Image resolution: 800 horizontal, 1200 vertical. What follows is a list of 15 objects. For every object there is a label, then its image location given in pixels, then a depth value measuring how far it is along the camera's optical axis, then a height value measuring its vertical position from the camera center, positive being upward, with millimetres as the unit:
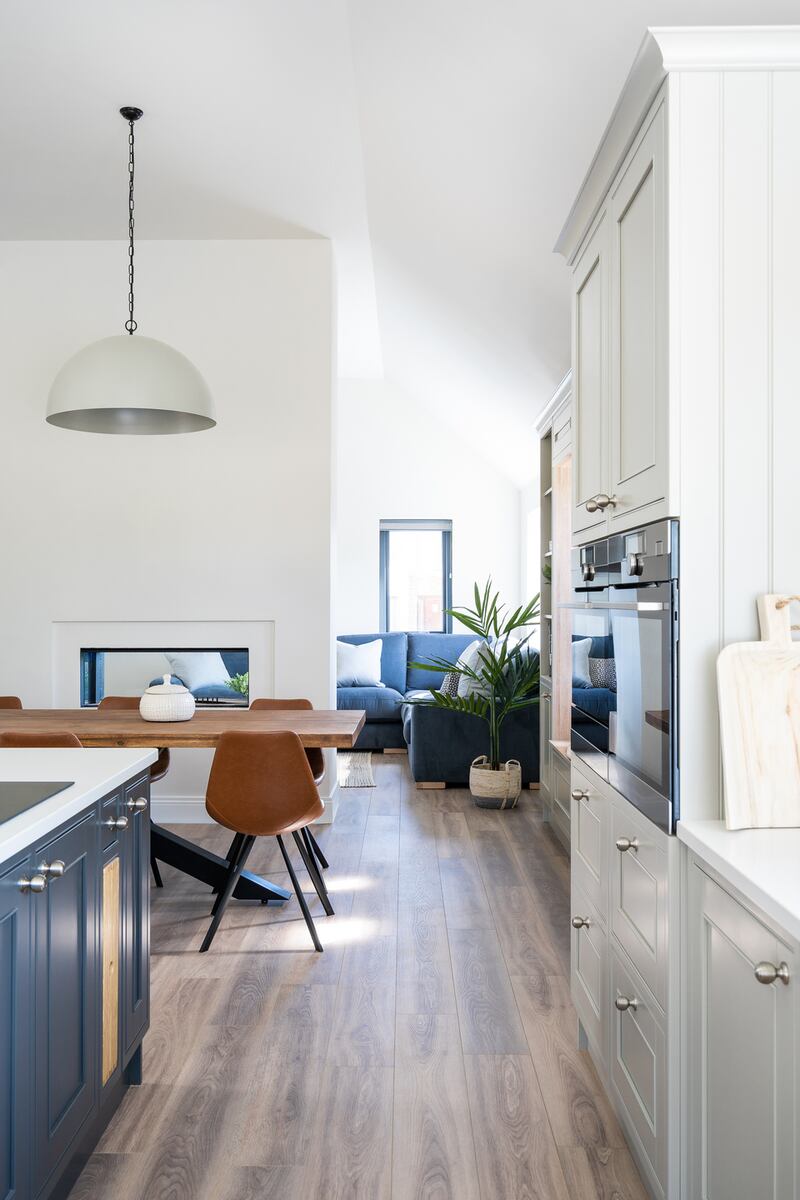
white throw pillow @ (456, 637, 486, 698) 5586 -333
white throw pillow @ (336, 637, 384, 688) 7285 -408
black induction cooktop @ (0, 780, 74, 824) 1574 -337
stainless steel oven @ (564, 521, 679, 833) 1586 -101
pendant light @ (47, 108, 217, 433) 2967 +784
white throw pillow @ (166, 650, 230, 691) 4875 -284
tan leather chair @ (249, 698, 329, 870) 3783 -593
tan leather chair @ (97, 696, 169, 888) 3801 -608
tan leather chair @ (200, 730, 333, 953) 3045 -591
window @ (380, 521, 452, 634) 8180 +370
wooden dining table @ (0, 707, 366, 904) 3189 -416
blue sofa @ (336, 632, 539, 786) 5520 -727
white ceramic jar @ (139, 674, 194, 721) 3477 -343
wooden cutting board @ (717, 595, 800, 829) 1513 -201
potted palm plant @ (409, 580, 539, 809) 5129 -481
